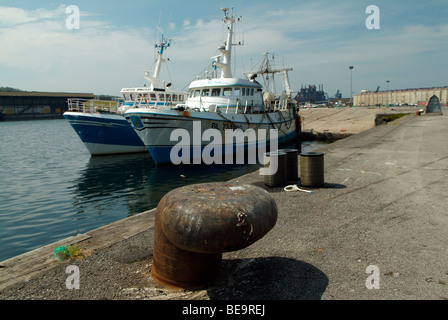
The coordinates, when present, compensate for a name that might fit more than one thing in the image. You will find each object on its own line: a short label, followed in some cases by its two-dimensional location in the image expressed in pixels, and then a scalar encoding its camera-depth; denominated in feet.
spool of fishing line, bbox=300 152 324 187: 25.18
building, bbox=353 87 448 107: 363.97
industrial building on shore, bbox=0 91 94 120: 305.32
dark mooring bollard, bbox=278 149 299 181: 28.25
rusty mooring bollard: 10.00
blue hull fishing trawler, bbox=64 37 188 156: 77.25
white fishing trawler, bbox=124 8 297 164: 57.98
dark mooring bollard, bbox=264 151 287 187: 26.35
